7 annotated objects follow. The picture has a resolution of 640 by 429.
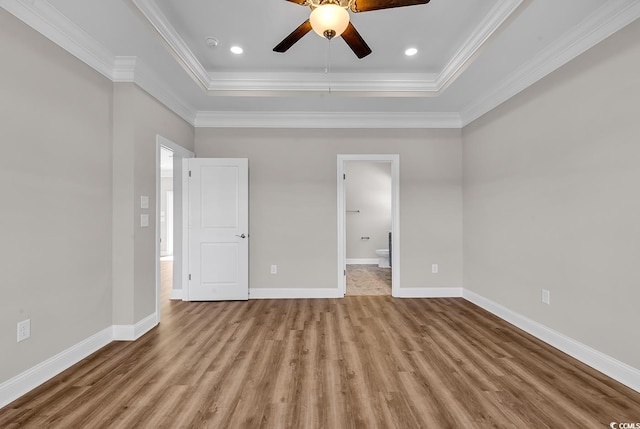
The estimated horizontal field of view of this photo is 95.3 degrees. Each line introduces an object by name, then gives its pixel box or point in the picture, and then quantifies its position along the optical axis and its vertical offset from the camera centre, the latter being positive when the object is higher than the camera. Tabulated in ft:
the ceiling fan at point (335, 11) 5.55 +4.02
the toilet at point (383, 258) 21.35 -2.95
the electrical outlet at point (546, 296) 8.82 -2.40
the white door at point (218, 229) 13.12 -0.51
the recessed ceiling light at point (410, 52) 9.98 +5.78
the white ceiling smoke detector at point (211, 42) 9.29 +5.70
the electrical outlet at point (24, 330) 6.28 -2.44
